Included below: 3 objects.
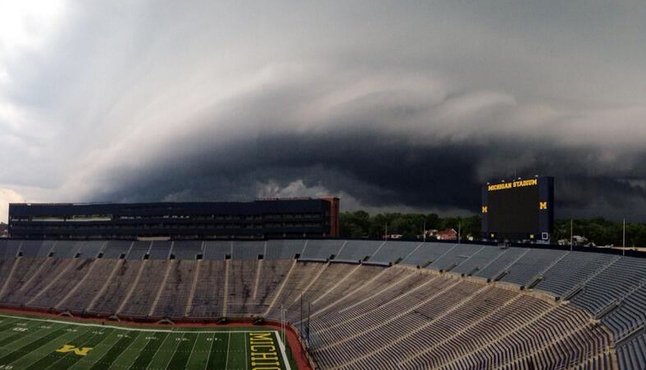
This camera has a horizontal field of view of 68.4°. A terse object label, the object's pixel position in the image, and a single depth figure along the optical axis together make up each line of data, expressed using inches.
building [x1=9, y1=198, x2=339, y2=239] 3659.0
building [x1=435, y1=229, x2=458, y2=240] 6023.6
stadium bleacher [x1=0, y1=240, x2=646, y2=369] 1296.8
